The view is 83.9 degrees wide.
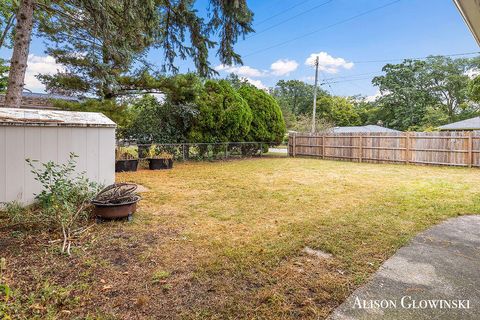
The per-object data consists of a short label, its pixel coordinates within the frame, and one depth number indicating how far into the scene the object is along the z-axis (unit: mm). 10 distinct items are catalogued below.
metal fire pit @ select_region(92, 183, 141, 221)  3422
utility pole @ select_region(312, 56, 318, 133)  19019
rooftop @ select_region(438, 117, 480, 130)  17564
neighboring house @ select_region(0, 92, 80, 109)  10586
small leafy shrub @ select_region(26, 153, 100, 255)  2792
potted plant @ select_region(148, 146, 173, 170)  9110
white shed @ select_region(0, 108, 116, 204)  3527
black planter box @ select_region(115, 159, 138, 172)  8105
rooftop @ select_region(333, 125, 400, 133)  26266
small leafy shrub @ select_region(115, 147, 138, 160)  8410
